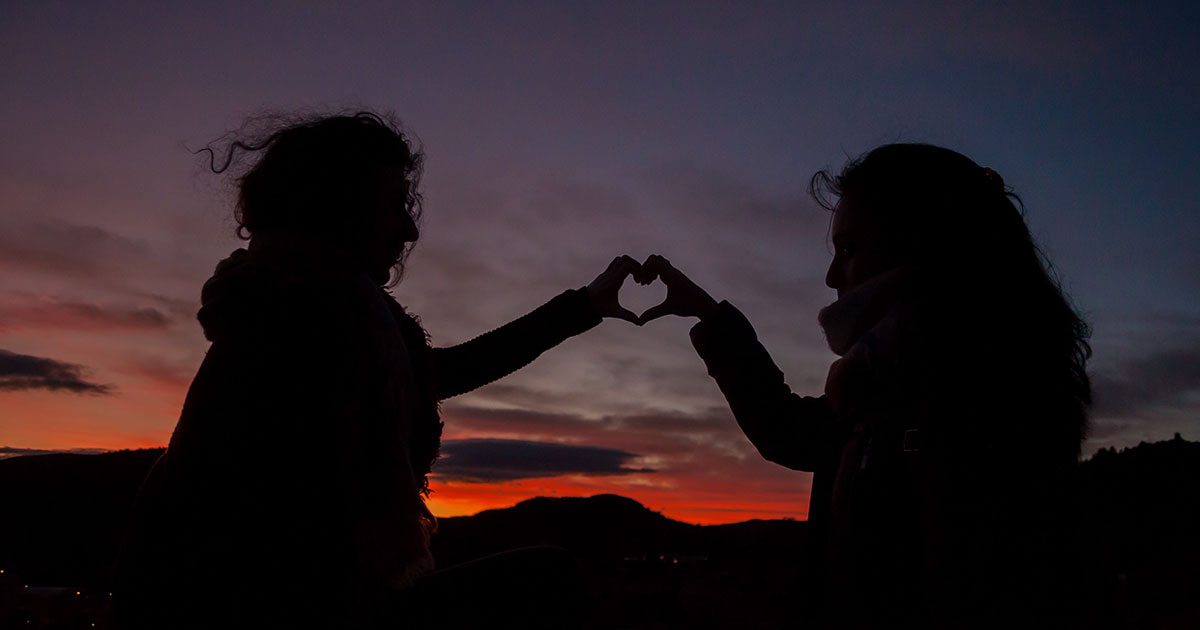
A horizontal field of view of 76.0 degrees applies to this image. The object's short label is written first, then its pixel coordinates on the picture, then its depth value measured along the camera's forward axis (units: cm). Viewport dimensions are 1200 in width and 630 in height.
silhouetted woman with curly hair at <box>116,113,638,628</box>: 209
